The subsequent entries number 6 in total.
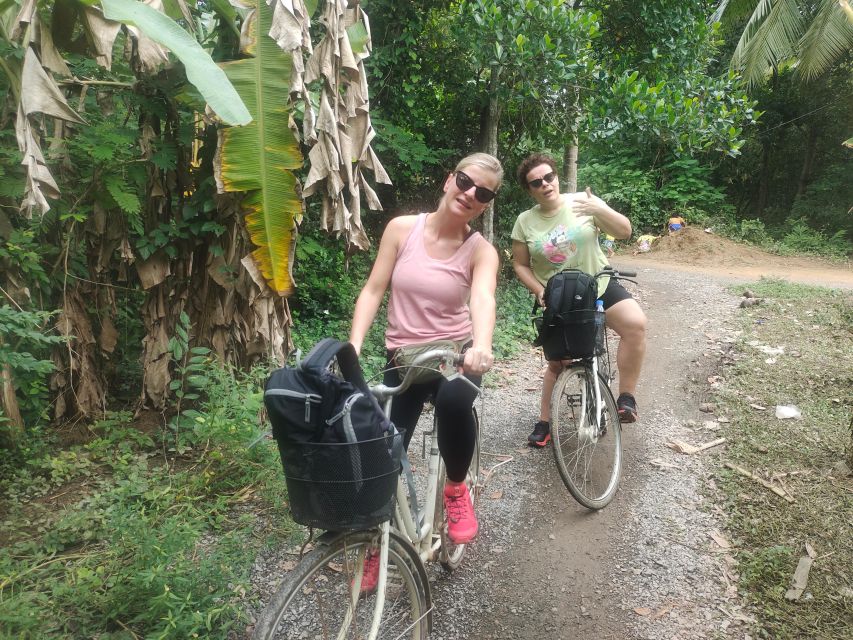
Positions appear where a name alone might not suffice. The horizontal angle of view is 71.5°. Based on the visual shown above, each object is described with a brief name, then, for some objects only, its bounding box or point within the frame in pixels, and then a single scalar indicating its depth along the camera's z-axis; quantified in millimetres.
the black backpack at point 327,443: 1651
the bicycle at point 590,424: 3588
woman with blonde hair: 2592
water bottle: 3703
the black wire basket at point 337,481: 1676
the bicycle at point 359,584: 1780
